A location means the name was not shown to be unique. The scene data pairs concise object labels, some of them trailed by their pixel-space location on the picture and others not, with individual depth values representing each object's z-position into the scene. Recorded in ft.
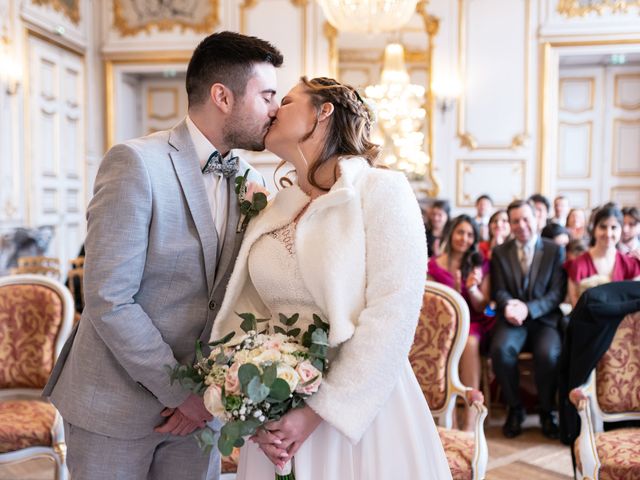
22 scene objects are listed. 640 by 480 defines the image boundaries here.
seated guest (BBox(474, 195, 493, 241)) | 24.15
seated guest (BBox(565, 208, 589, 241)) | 21.91
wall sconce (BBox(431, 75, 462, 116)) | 27.45
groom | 5.30
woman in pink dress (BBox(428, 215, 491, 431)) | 14.83
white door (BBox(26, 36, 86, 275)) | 24.27
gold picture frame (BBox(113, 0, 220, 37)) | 28.07
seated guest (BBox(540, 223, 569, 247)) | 18.54
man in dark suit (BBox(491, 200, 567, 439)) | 13.85
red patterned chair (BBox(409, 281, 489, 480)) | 8.99
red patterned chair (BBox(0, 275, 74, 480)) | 9.54
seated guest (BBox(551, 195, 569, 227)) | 24.58
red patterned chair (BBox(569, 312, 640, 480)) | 8.04
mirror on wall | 26.71
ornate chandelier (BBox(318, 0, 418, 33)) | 22.27
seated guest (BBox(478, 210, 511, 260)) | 17.60
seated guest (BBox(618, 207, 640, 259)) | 18.67
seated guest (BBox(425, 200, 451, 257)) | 19.25
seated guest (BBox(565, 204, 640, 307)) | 14.46
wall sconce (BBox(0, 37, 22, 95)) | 22.33
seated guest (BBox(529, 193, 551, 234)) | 21.01
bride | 4.99
